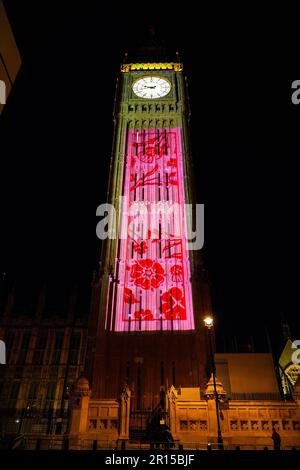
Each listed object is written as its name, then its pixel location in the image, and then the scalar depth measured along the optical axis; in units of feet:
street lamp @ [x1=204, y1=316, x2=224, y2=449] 66.40
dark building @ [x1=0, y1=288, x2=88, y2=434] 170.91
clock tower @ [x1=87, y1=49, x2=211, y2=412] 101.14
